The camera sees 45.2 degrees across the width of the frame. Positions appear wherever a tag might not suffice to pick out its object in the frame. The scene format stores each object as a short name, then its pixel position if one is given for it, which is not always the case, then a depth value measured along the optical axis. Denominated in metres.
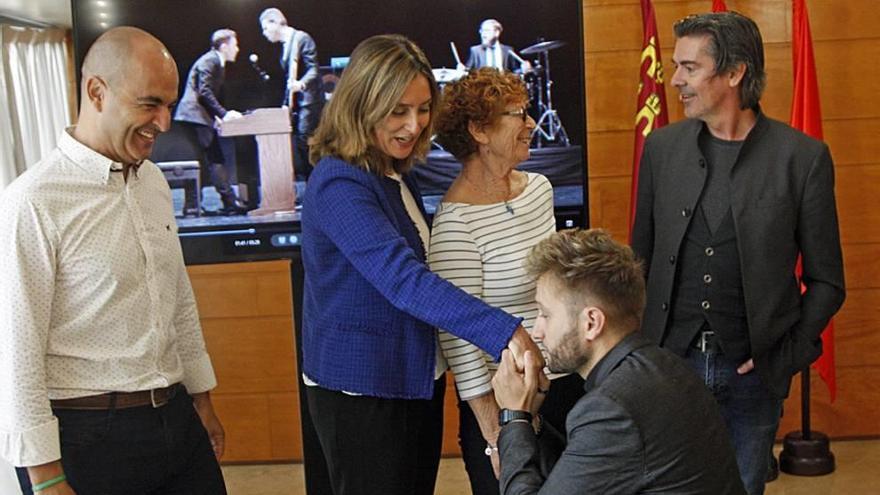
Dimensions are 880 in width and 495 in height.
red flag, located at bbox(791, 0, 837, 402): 3.92
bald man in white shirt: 1.92
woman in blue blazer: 2.11
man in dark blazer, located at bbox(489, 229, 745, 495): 1.75
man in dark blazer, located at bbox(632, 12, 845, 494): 2.58
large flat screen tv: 3.42
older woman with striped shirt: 2.25
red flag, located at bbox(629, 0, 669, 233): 3.86
